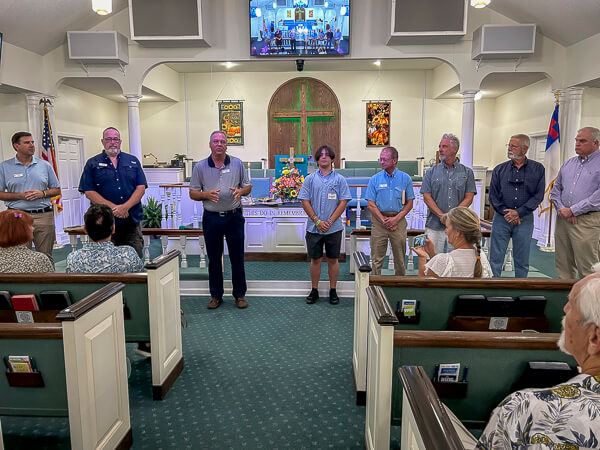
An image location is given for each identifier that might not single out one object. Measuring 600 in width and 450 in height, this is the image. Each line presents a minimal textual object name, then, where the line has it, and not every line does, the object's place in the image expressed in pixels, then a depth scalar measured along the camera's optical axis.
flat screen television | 5.95
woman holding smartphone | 2.35
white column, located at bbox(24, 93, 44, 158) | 6.45
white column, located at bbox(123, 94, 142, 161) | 6.52
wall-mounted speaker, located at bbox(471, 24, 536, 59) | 5.73
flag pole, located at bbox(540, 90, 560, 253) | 6.20
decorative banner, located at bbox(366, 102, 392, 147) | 10.61
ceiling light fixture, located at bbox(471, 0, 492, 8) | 4.48
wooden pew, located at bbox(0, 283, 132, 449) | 1.64
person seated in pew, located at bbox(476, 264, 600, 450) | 0.88
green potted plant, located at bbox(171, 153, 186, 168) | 9.52
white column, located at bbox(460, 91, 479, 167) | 6.29
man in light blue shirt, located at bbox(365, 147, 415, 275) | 3.81
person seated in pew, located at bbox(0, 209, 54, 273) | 2.36
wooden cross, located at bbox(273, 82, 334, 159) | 10.60
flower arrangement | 5.80
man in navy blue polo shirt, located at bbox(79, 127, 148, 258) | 3.63
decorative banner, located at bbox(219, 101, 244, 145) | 10.74
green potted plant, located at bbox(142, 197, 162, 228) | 6.32
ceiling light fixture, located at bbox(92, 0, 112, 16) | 4.30
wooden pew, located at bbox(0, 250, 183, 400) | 2.27
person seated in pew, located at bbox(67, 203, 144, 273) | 2.37
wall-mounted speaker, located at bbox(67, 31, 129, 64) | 5.95
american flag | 6.50
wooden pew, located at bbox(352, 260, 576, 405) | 2.24
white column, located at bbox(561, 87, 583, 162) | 6.09
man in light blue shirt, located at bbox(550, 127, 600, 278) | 3.63
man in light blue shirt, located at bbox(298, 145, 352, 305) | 3.86
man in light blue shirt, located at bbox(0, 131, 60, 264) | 3.82
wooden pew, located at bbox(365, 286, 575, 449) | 1.54
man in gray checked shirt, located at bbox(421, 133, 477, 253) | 3.74
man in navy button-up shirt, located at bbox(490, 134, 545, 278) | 3.77
